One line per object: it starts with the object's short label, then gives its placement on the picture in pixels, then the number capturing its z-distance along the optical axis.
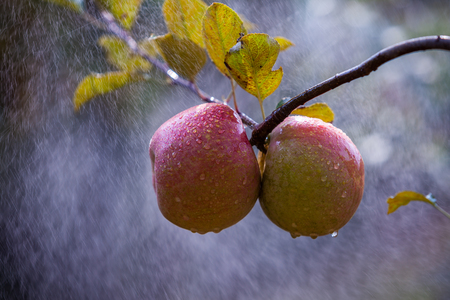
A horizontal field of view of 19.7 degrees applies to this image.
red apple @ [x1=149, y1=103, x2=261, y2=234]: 0.81
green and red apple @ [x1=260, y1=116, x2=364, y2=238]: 0.82
